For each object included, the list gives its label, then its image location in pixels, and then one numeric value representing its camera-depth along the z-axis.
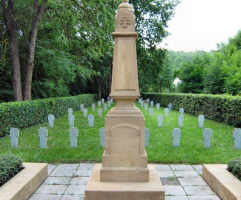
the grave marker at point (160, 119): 11.24
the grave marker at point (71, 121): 11.20
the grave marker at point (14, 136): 7.28
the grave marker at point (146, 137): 7.37
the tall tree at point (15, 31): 11.65
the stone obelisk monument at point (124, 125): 4.10
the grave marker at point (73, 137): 7.42
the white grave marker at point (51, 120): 10.96
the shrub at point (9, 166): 4.14
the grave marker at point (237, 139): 7.22
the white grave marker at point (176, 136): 7.46
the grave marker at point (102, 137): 7.43
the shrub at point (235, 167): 4.32
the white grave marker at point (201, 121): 11.10
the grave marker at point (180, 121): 11.35
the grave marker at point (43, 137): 7.14
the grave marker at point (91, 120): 11.19
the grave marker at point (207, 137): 7.31
